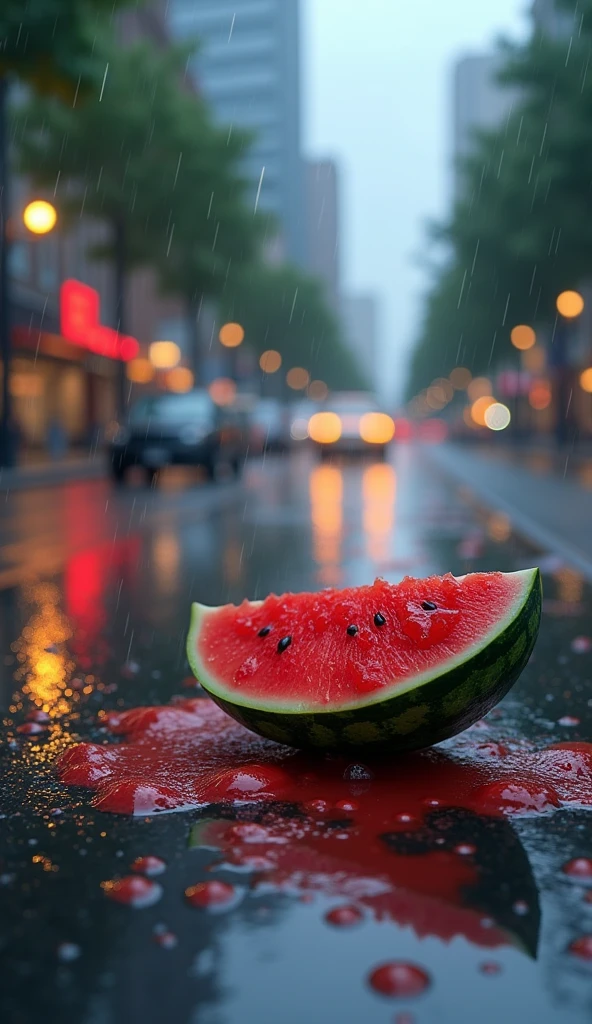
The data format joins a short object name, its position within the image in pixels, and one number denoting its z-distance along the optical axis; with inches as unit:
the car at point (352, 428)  1406.3
